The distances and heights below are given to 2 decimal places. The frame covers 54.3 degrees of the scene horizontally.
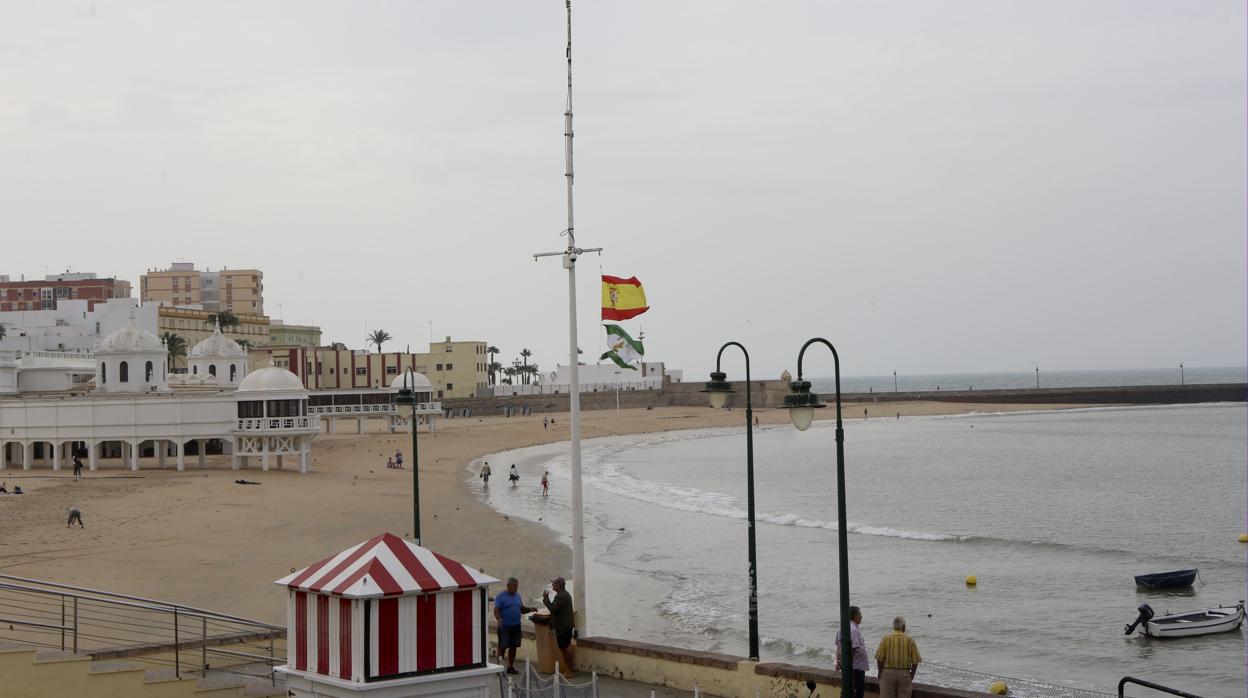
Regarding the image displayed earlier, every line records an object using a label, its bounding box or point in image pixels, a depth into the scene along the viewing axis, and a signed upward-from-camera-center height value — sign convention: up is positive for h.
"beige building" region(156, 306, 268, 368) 110.22 +5.54
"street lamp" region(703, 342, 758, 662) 15.80 -1.30
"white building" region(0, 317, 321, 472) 54.12 -1.73
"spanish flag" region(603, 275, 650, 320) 19.55 +1.29
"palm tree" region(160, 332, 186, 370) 106.98 +3.49
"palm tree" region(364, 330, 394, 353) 163.62 +6.01
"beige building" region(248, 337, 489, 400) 112.88 +1.72
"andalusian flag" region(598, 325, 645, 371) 19.61 +0.49
